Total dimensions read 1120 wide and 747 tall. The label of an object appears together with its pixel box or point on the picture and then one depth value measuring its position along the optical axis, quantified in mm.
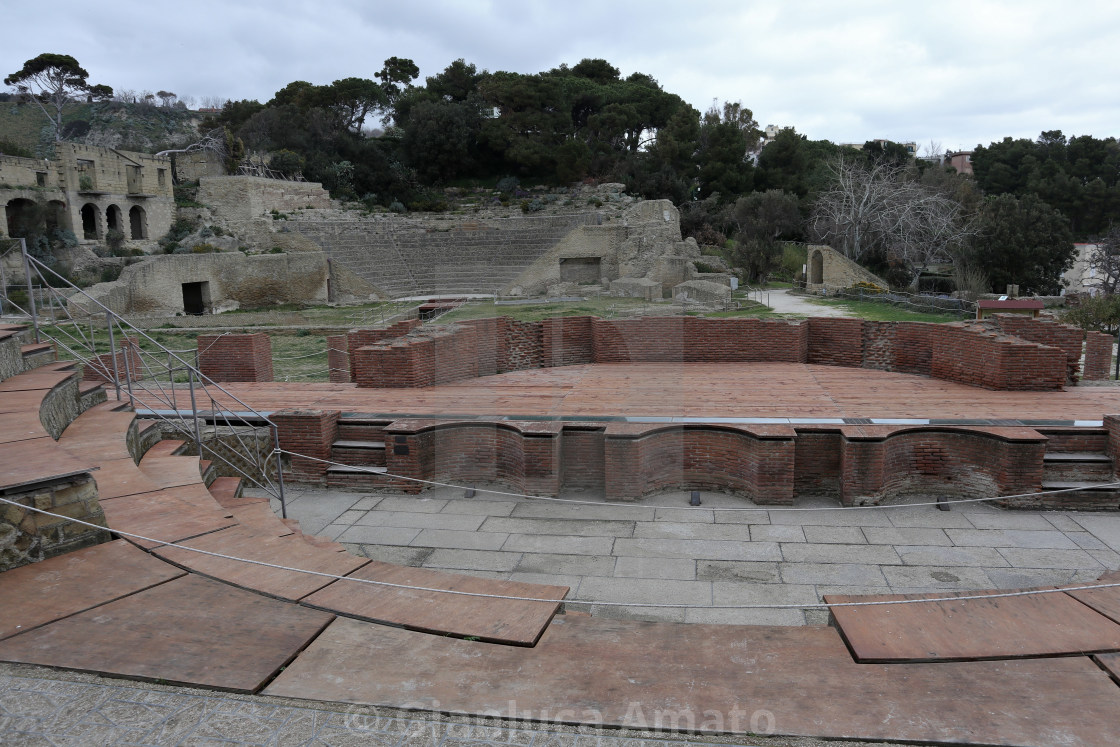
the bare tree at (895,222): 29281
